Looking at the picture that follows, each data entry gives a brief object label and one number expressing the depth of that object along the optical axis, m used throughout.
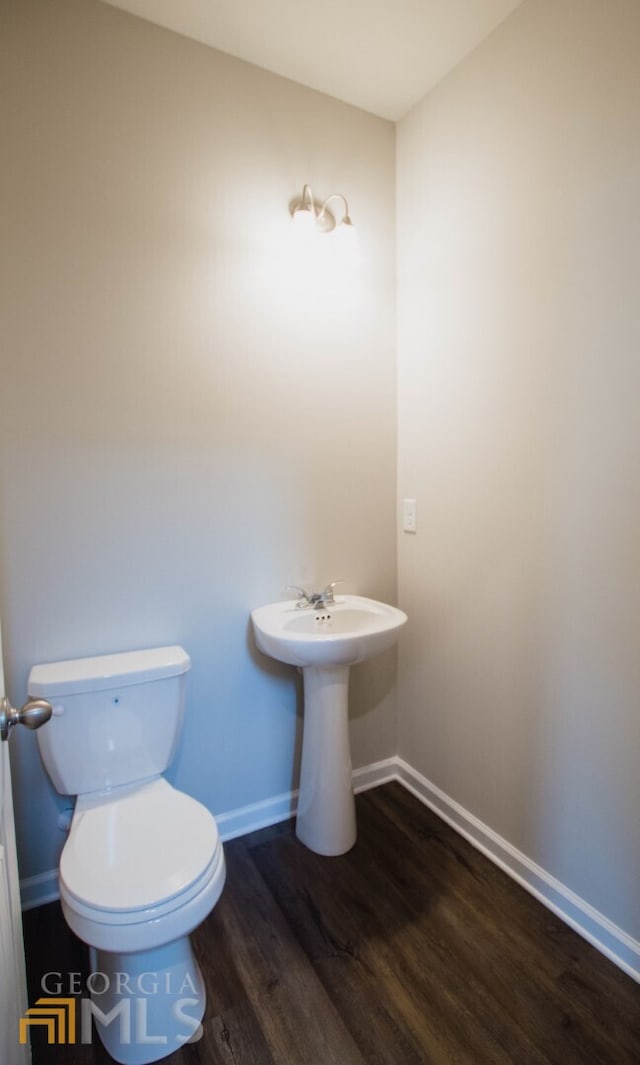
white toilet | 1.08
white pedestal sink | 1.68
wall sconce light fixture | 1.72
